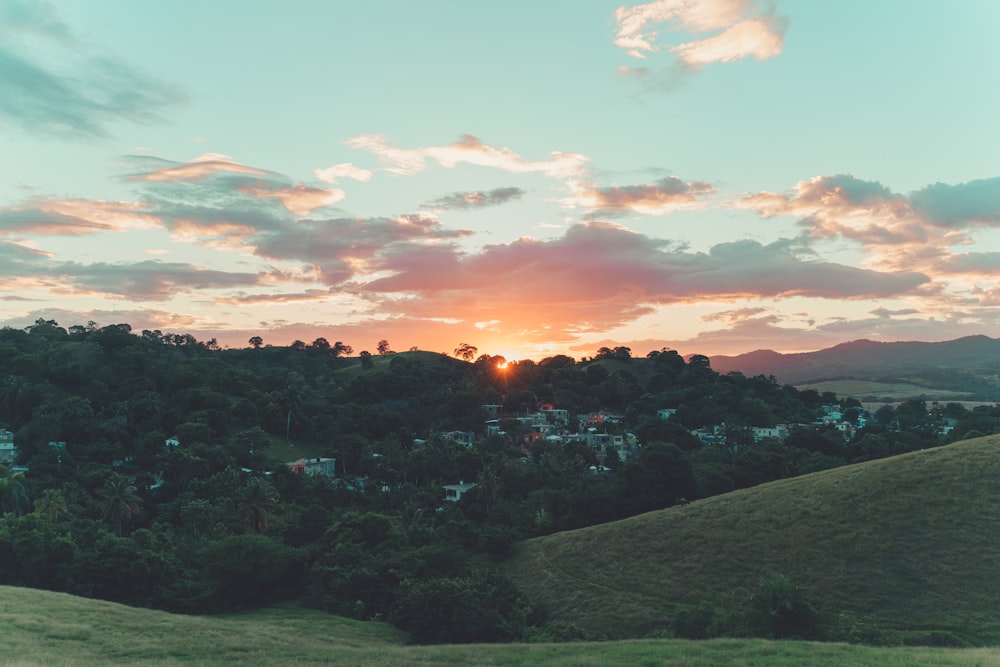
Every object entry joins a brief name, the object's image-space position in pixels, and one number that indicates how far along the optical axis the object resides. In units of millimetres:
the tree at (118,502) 67062
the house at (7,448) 96625
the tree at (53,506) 60375
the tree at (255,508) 61906
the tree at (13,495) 62281
